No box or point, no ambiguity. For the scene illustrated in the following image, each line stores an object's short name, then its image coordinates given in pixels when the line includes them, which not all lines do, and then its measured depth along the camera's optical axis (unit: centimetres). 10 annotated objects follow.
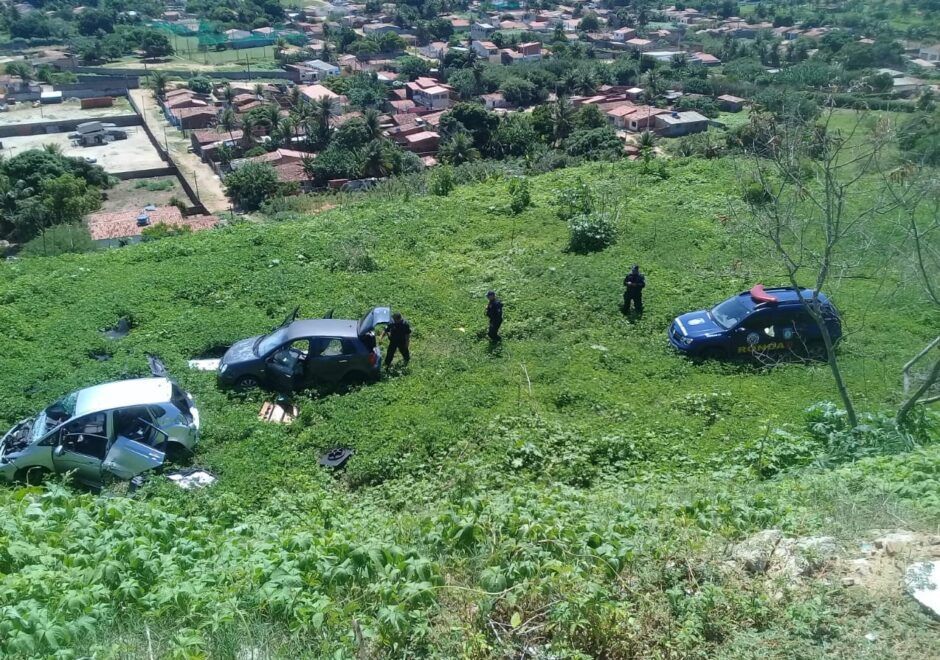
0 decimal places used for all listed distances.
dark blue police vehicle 1304
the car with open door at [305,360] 1214
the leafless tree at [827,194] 940
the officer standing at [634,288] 1450
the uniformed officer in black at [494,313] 1345
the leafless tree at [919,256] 939
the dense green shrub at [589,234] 1825
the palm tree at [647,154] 2484
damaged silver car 973
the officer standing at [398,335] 1264
